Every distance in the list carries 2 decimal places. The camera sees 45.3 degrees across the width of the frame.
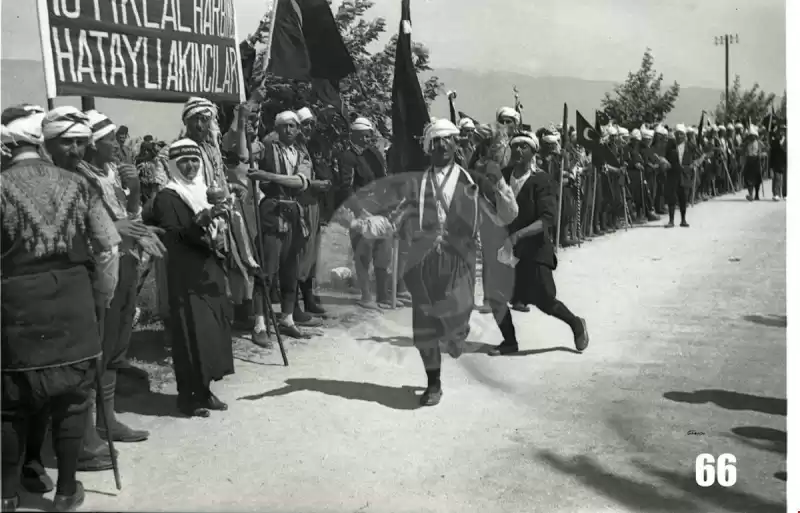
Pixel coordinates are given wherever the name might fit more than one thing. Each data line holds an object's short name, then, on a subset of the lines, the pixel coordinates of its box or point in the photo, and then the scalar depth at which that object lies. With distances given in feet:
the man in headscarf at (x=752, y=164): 32.04
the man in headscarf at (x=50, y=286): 14.21
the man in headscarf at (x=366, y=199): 23.06
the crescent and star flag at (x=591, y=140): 25.58
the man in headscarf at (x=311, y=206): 23.71
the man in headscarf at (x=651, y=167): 31.48
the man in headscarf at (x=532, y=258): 21.88
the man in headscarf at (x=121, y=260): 16.19
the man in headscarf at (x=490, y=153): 21.90
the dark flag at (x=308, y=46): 20.75
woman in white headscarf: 17.78
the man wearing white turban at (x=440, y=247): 19.31
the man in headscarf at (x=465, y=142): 23.01
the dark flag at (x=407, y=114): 20.38
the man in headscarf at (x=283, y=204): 22.97
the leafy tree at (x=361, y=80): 20.38
